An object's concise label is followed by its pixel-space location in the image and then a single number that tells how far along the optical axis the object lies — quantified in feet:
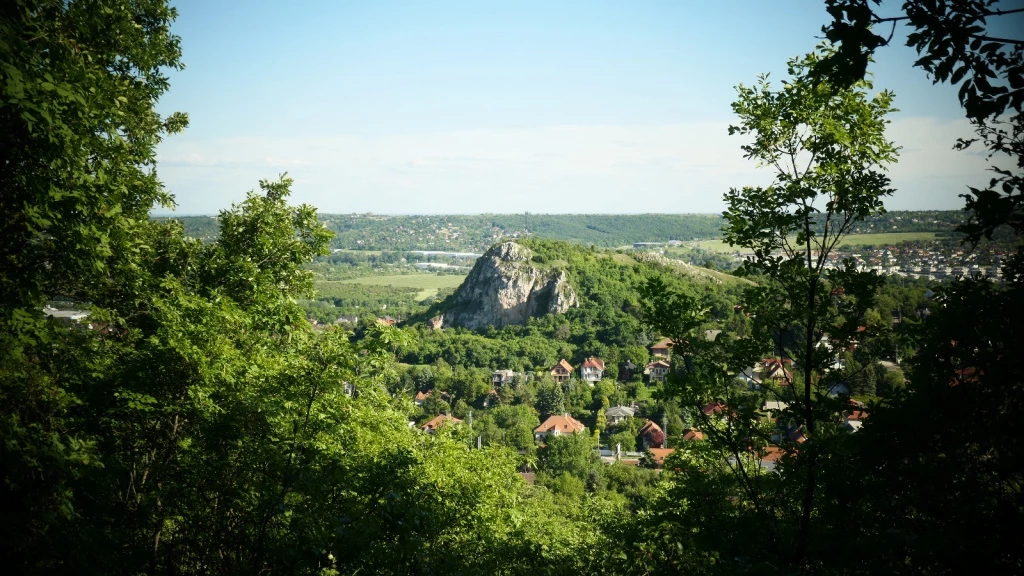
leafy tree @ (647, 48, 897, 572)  18.49
